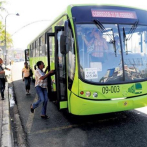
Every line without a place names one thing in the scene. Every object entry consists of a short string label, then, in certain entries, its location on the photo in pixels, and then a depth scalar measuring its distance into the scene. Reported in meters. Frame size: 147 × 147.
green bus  4.78
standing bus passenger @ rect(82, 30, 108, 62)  4.89
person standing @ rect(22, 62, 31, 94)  9.49
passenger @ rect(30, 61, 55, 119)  5.69
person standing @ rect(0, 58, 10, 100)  8.16
